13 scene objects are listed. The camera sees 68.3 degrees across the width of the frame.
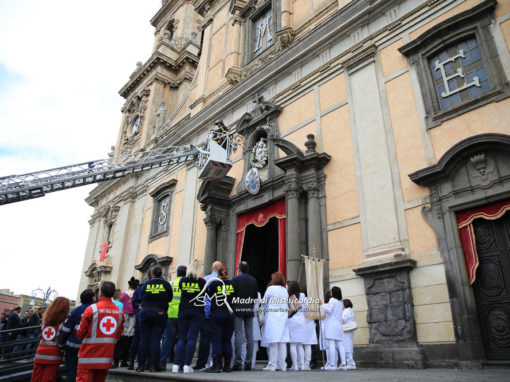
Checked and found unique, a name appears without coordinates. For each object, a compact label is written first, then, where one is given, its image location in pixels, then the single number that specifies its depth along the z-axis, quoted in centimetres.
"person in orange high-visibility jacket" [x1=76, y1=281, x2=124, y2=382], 447
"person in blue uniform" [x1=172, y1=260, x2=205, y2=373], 597
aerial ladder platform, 1241
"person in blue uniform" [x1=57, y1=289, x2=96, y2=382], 520
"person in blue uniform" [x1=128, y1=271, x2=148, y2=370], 680
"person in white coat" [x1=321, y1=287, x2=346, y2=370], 685
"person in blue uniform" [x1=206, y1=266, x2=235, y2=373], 592
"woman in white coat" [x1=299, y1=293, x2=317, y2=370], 671
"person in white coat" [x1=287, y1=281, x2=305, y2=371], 663
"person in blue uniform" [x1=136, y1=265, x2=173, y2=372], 589
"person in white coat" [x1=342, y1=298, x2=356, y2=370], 700
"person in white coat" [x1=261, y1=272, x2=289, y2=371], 645
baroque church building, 703
